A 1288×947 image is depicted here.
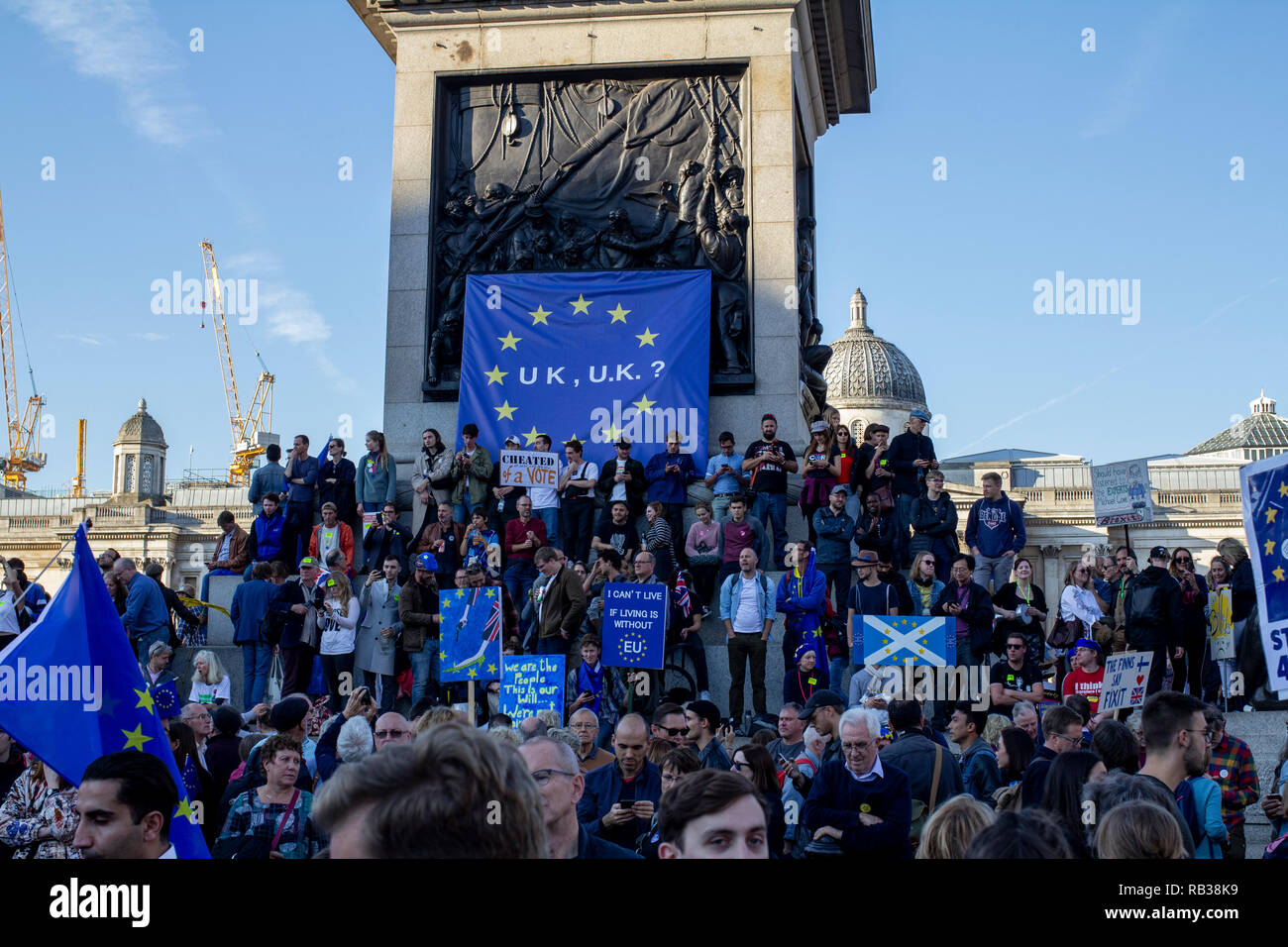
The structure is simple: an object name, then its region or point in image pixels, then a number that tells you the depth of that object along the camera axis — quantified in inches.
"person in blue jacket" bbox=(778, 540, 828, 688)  553.0
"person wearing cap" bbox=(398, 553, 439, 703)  581.9
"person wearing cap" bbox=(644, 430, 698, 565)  660.1
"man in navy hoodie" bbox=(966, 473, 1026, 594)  622.2
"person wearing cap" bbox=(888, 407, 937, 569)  646.5
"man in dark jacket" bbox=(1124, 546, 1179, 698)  554.9
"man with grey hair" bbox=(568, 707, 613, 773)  370.6
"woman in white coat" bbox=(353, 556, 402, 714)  590.9
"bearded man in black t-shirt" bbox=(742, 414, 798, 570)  644.9
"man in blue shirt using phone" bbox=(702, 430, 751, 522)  660.1
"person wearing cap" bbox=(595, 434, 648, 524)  659.4
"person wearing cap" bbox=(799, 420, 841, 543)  641.0
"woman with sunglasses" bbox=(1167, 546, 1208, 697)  573.0
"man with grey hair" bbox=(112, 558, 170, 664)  606.2
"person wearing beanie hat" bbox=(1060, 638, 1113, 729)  477.2
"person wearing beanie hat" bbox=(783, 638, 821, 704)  518.0
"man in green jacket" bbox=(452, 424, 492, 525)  673.6
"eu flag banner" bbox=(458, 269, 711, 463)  715.4
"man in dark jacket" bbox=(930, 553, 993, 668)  542.6
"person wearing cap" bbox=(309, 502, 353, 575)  658.2
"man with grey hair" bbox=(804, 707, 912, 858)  290.5
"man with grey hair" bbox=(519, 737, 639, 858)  204.1
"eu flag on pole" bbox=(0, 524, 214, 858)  244.5
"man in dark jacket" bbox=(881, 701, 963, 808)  342.3
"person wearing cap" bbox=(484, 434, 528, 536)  661.9
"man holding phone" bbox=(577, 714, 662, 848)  321.7
